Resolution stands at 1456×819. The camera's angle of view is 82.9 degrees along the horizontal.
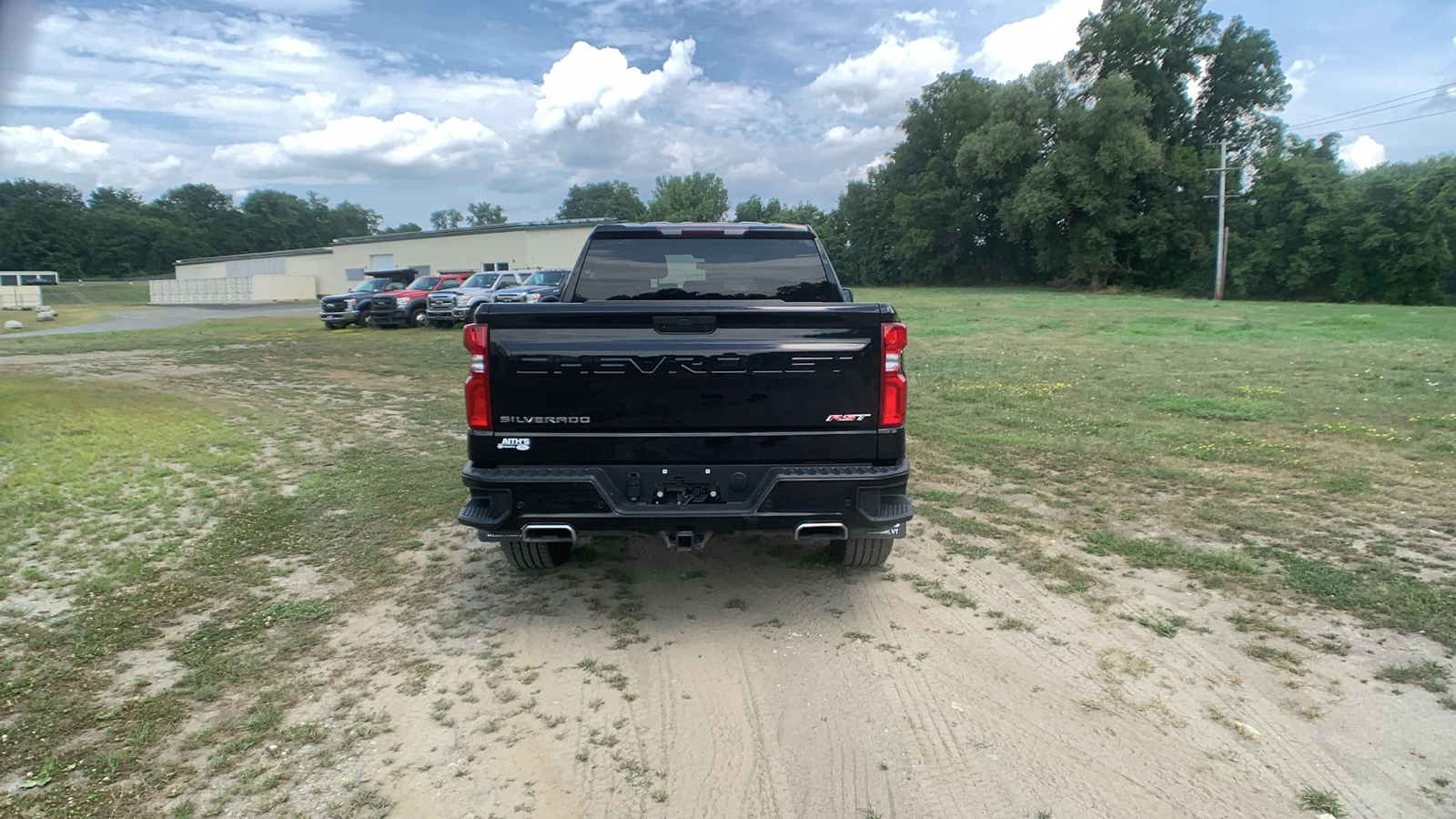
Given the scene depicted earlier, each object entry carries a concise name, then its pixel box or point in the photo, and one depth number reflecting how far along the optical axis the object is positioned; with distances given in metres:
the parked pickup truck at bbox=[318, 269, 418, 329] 26.97
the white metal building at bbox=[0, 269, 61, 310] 48.88
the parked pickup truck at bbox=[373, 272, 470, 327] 26.70
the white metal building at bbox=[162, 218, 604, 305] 57.00
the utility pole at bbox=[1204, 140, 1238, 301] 41.94
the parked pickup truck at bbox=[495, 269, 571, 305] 23.08
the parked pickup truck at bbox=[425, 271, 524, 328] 25.25
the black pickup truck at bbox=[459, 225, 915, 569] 3.84
